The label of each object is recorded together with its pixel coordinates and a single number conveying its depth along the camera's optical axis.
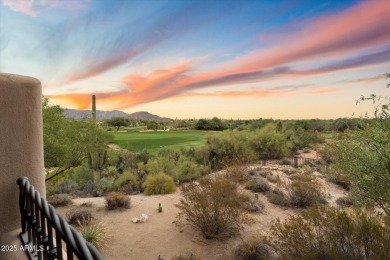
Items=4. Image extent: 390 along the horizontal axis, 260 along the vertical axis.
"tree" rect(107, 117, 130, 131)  47.48
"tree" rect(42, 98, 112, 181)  9.70
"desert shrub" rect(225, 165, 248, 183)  11.09
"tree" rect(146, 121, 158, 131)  54.54
